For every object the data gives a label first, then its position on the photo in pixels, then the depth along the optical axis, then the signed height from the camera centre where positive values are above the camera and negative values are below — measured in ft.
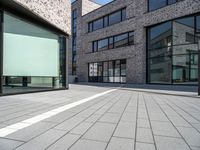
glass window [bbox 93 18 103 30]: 90.07 +27.11
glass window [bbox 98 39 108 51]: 86.07 +15.68
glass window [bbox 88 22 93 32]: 96.75 +27.14
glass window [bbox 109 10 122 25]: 79.94 +27.11
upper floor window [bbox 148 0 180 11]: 58.53 +25.35
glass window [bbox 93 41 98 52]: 92.61 +15.76
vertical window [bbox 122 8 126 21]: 77.04 +27.22
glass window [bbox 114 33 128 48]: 75.56 +15.81
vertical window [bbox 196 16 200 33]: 52.11 +15.66
